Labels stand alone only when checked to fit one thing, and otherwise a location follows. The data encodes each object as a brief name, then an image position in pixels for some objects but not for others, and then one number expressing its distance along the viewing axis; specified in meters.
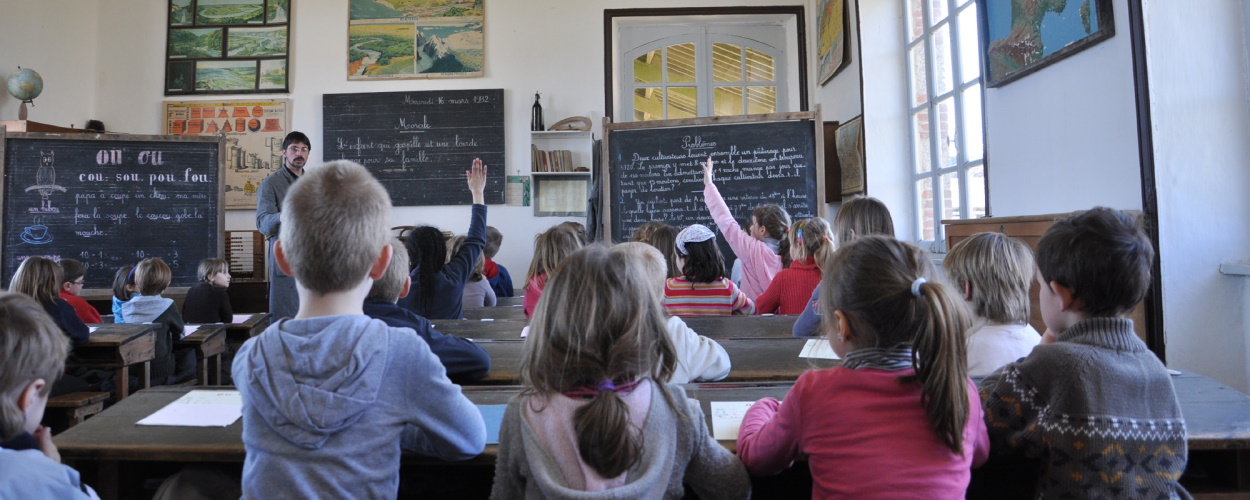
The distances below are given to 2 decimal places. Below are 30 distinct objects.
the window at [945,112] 3.95
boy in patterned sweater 1.09
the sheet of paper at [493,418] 1.21
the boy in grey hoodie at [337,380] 1.02
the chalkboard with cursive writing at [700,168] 4.46
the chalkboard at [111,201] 4.54
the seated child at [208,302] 3.85
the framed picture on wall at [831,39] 5.20
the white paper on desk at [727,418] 1.21
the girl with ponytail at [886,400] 1.01
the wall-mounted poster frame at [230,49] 6.27
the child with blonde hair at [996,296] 1.57
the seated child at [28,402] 0.93
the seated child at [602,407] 1.01
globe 5.42
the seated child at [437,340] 1.54
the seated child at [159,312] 2.97
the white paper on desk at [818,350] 1.75
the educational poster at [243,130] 6.20
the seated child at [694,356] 1.58
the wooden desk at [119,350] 2.43
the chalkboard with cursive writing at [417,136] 6.23
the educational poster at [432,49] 6.26
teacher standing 3.67
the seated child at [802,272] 2.67
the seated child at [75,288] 3.24
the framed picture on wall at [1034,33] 2.71
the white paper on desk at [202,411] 1.28
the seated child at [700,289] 2.62
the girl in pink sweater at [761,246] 3.52
